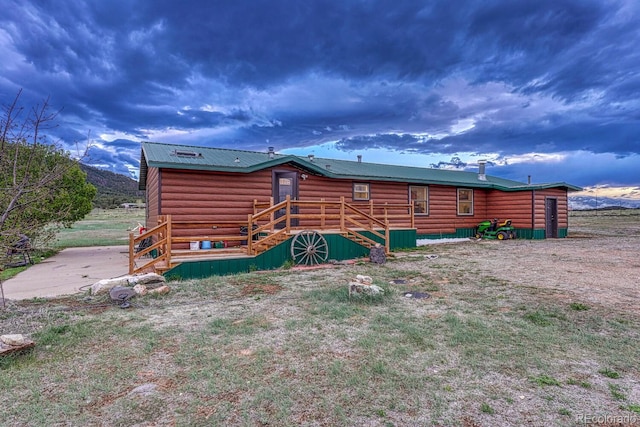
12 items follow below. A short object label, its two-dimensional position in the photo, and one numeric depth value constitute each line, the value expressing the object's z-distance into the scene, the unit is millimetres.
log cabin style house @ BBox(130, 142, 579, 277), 8891
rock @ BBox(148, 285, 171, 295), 6086
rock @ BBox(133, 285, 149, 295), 5975
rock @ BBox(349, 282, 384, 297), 5707
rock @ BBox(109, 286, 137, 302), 5652
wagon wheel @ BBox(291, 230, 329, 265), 9320
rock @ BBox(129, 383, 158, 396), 2855
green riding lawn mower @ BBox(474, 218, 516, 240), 17172
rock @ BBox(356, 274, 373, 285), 6209
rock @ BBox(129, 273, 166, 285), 6380
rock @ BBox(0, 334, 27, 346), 3576
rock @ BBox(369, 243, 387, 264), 9758
